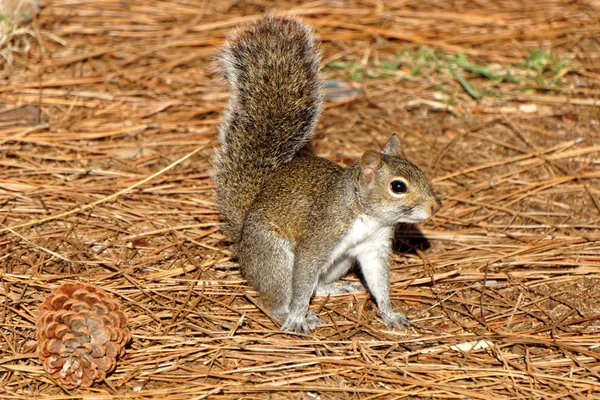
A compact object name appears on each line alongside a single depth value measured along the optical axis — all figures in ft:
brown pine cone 17.12
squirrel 20.08
